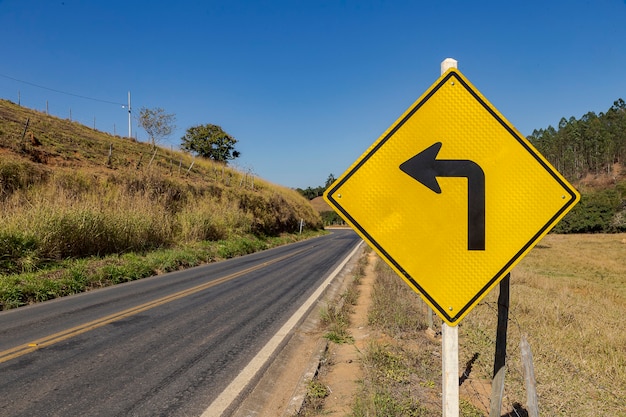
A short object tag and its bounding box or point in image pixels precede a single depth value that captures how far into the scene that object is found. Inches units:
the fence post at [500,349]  84.8
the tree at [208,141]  2513.5
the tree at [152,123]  1647.4
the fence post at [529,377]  90.7
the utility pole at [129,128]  1676.1
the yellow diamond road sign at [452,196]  75.3
